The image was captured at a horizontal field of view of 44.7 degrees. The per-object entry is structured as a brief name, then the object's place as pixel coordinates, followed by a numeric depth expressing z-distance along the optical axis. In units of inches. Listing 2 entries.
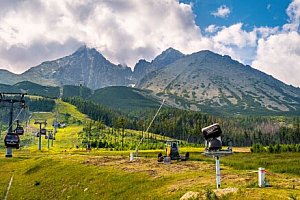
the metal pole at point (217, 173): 1078.1
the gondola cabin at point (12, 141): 3105.3
